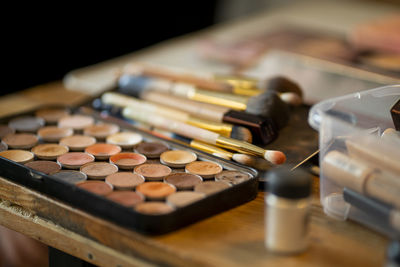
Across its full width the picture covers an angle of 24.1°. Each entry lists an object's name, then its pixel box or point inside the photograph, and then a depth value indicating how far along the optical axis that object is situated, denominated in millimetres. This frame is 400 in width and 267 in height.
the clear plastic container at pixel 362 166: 602
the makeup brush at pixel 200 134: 671
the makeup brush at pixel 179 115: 710
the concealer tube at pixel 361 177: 598
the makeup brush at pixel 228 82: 769
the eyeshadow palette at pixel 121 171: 621
